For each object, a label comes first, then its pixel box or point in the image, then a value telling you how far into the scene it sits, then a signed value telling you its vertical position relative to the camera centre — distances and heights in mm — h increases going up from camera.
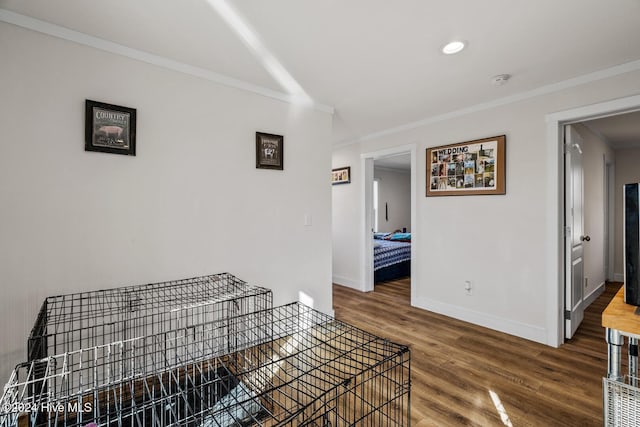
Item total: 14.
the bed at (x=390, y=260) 4992 -766
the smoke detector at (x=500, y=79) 2559 +1104
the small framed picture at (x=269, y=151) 2799 +570
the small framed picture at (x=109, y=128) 2016 +571
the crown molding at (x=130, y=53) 1819 +1105
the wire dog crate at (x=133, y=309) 1907 -611
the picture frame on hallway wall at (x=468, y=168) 3115 +475
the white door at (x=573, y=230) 2855 -169
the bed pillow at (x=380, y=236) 6414 -464
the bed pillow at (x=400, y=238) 6203 -488
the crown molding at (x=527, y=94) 2412 +1078
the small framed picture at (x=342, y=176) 4738 +579
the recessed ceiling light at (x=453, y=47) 2076 +1112
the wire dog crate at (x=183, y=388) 950 -994
